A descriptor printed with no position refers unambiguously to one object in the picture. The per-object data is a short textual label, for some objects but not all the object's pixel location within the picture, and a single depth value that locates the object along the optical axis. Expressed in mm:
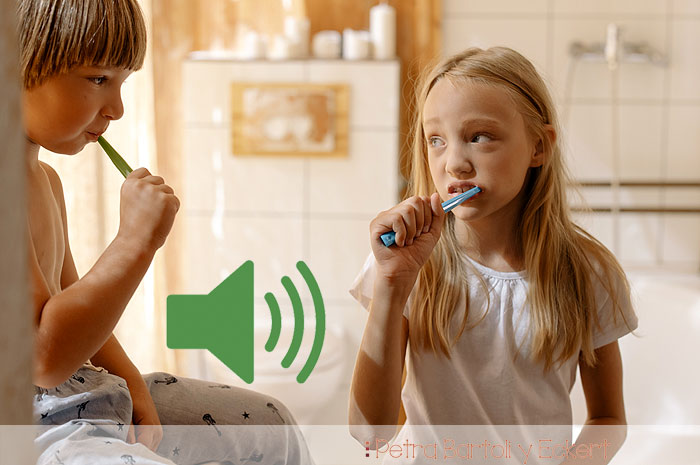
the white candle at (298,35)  1778
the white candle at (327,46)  1761
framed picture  1761
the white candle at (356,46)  1751
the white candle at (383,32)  1763
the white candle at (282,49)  1775
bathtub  1518
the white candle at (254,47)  1784
